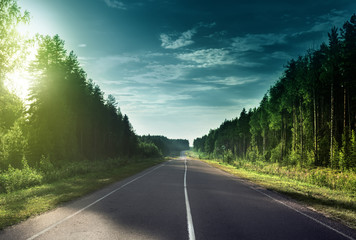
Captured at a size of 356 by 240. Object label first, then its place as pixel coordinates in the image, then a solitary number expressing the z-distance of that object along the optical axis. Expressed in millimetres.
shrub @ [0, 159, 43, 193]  14002
